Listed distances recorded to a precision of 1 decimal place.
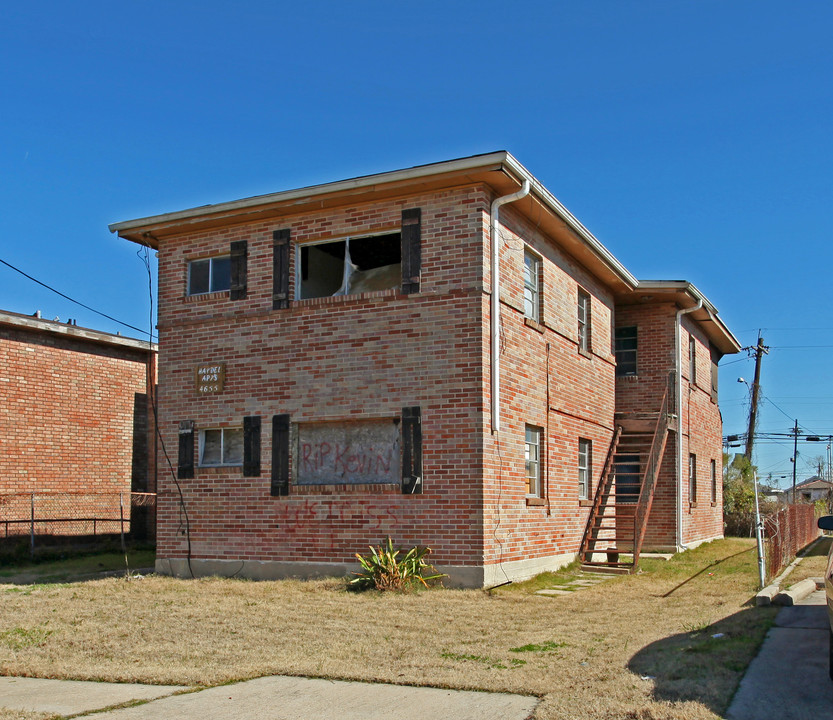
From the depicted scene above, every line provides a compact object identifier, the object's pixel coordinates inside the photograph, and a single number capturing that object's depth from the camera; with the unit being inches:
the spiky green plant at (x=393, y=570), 524.4
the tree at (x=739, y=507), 1182.9
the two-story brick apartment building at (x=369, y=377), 560.4
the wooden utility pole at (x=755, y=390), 1820.9
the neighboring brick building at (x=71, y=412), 803.4
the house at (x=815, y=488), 4276.6
